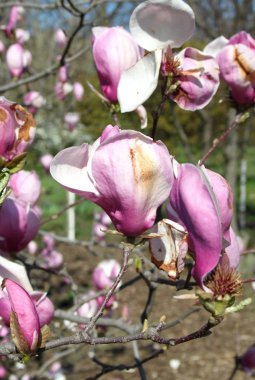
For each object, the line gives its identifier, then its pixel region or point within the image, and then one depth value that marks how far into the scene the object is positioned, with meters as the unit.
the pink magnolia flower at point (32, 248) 3.52
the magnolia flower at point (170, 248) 0.75
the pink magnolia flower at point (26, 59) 2.61
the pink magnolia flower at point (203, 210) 0.69
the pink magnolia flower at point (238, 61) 1.06
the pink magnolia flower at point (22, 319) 0.75
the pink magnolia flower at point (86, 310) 1.96
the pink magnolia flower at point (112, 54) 1.03
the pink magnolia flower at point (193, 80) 0.96
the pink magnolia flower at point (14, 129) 0.84
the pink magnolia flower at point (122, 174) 0.70
